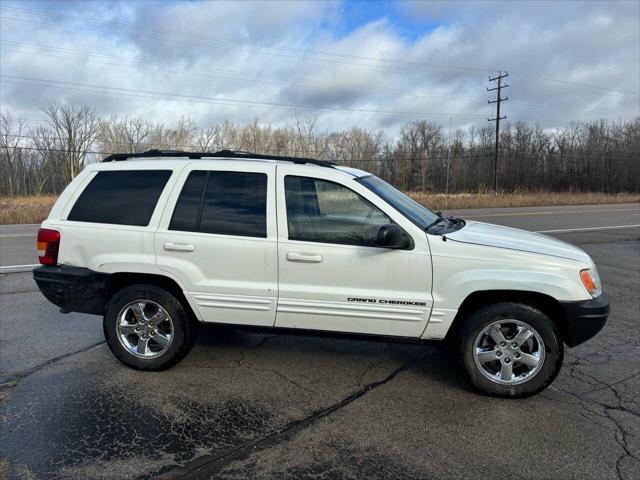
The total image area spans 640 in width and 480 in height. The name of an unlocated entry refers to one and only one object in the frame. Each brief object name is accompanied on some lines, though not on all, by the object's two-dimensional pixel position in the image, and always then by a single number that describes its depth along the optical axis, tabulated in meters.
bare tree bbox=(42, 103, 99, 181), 49.97
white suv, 3.54
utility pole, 41.47
